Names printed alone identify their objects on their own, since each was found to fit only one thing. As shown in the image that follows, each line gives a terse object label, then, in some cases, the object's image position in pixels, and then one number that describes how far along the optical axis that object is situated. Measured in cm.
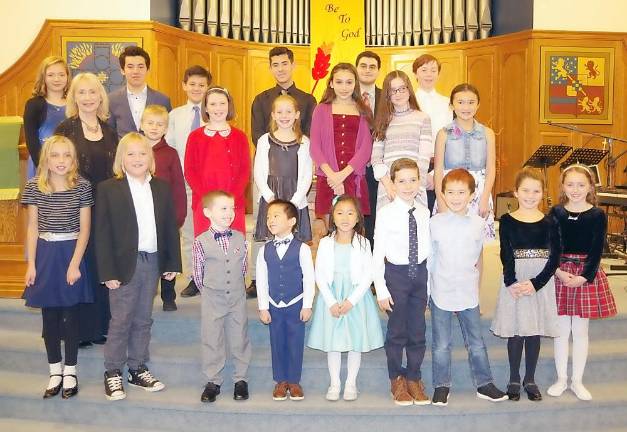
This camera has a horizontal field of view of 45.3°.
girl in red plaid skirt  375
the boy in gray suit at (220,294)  366
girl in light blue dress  364
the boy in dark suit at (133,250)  368
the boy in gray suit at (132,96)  467
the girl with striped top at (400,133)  409
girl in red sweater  418
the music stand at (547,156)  763
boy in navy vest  366
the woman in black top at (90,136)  388
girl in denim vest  410
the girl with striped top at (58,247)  368
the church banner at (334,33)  934
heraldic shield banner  898
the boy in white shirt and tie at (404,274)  366
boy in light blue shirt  366
